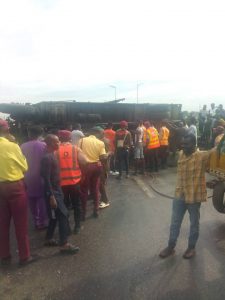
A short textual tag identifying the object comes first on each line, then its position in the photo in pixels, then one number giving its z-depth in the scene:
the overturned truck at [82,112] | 9.75
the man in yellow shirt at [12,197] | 2.97
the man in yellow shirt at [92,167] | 4.29
